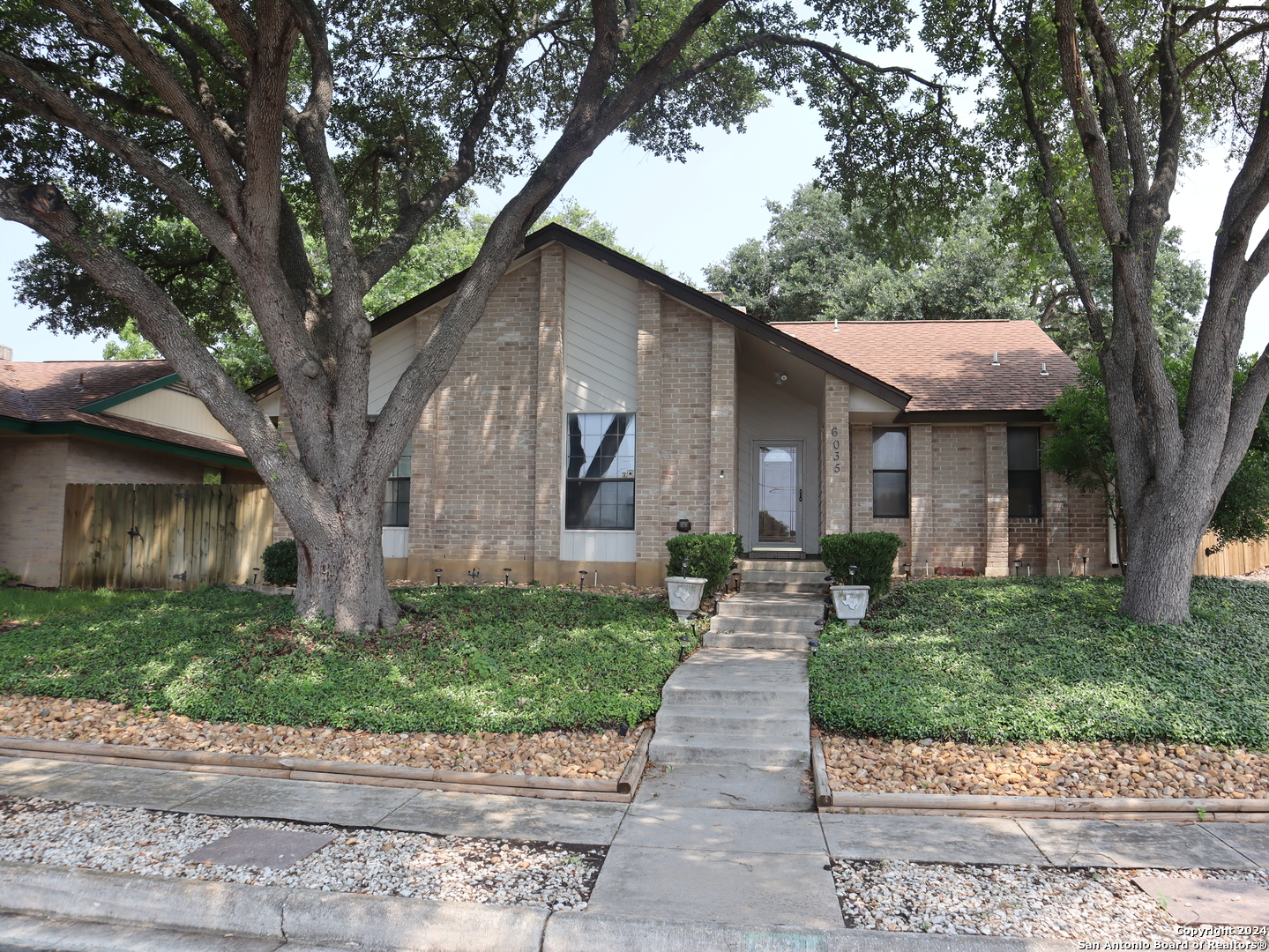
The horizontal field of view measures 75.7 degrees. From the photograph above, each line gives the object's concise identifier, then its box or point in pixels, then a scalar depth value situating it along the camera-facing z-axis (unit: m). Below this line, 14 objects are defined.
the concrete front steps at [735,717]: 6.85
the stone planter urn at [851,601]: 10.07
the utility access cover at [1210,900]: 4.16
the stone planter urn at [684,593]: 10.37
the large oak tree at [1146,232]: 8.71
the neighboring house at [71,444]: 14.68
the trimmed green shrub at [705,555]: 10.88
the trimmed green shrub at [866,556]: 10.75
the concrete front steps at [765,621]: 9.95
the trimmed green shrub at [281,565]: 12.72
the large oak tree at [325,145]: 8.55
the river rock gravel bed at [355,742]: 6.58
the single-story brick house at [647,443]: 13.04
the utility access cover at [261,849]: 4.80
